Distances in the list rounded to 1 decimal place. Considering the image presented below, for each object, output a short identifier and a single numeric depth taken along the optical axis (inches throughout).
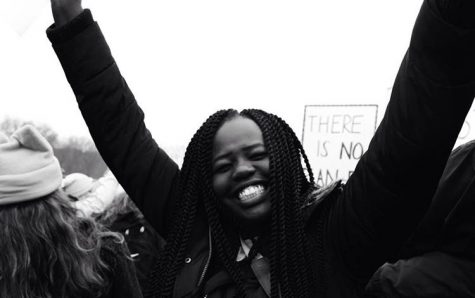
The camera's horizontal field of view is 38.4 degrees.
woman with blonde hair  74.9
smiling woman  50.4
